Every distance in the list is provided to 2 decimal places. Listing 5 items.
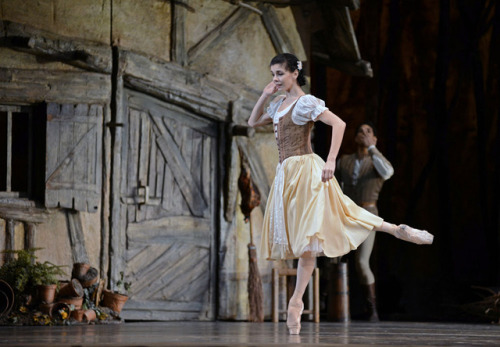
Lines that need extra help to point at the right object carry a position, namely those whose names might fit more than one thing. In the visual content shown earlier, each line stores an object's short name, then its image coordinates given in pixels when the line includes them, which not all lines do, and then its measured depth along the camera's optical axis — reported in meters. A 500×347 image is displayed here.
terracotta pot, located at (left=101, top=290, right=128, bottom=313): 16.08
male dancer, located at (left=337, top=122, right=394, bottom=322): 18.83
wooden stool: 17.87
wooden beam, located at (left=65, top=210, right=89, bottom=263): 16.69
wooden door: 17.86
